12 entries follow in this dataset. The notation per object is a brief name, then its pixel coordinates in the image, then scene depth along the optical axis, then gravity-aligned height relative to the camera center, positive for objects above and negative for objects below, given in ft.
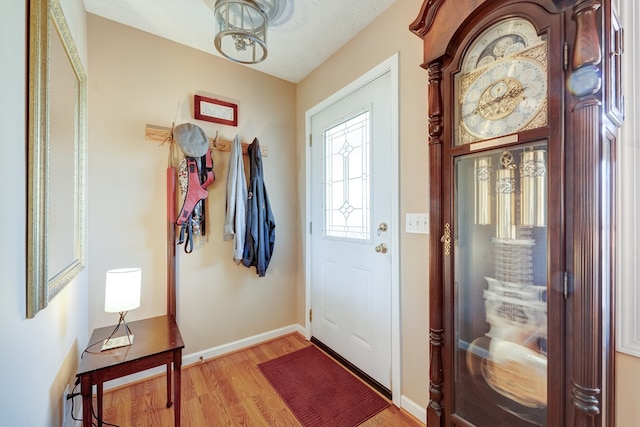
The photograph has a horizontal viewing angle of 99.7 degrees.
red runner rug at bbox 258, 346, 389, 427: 5.13 -3.81
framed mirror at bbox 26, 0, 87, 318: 2.74 +0.74
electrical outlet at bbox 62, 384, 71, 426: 3.89 -2.87
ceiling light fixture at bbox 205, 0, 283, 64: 4.88 +3.76
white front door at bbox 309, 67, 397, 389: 5.75 -0.33
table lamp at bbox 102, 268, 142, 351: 4.36 -1.31
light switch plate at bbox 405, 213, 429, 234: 4.90 -0.17
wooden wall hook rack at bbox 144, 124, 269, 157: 6.17 +1.85
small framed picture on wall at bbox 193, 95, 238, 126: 6.81 +2.69
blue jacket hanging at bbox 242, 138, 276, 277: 7.13 -0.20
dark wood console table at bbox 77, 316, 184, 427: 3.80 -2.20
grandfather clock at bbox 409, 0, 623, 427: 2.34 +0.06
